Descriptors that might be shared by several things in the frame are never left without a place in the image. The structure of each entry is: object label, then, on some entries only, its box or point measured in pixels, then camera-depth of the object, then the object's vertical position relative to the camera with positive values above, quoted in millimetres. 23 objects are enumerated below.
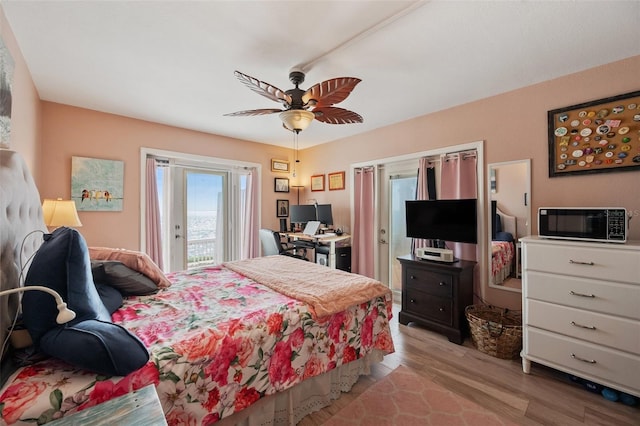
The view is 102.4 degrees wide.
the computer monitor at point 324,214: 4363 +15
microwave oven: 1800 -78
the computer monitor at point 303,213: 4562 +34
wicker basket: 2260 -1081
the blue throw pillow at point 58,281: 967 -254
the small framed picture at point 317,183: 4762 +608
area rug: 1643 -1313
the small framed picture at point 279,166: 4855 +952
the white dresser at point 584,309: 1707 -699
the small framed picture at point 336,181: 4395 +595
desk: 3910 -384
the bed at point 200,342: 967 -615
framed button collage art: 2020 +649
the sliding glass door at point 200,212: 3822 +60
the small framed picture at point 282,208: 4923 +137
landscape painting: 3006 +395
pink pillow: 1869 -317
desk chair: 3832 -462
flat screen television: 2738 -66
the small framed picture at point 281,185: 4906 +590
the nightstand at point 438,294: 2582 -860
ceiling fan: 1794 +898
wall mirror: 2539 -44
